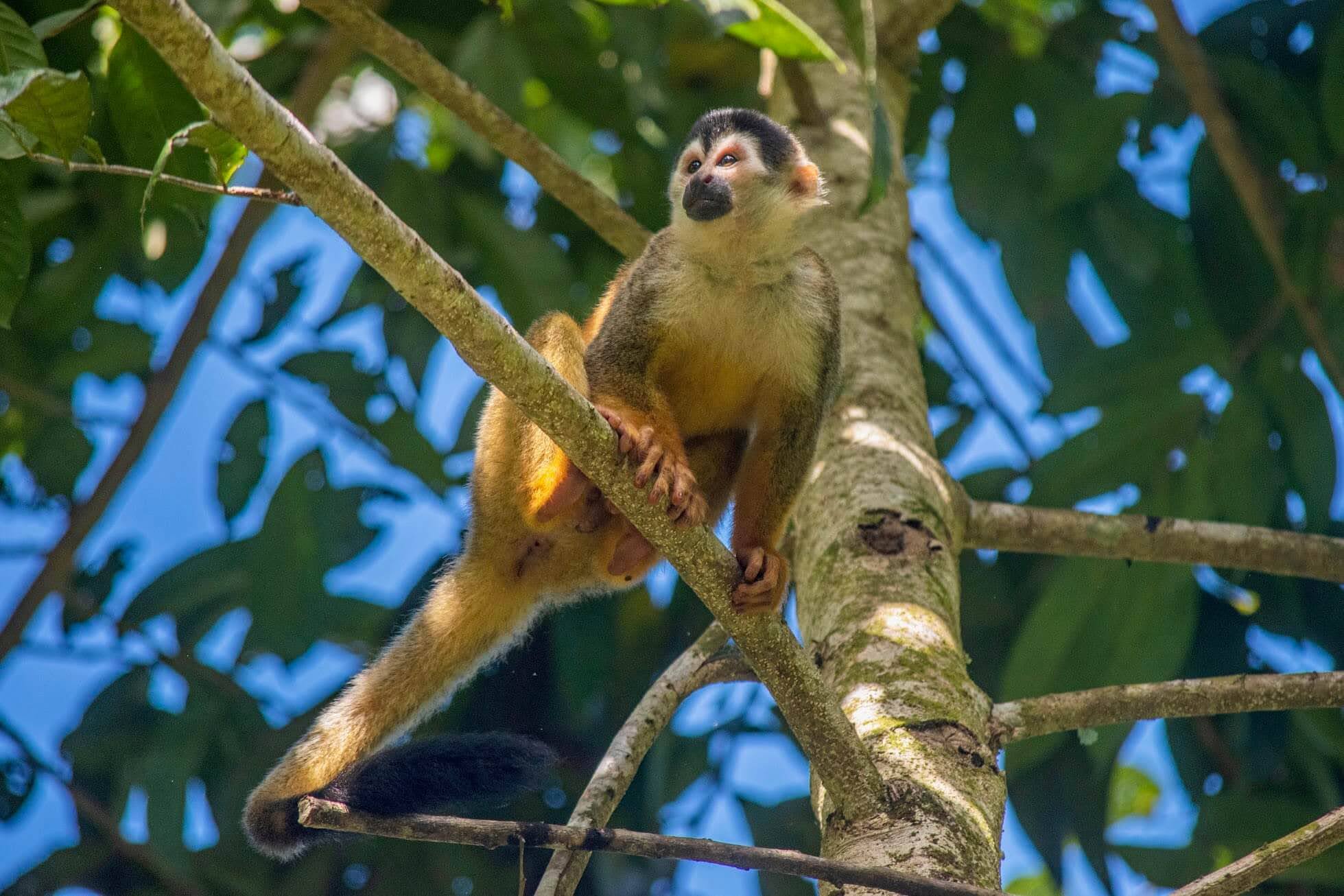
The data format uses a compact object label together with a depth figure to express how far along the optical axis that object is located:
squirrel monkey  6.26
